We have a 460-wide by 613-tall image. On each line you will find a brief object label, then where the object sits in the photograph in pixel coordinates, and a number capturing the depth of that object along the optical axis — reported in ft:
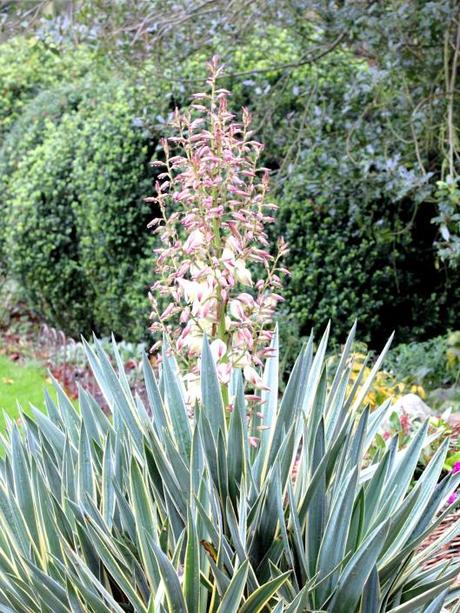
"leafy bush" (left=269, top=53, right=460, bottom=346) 20.68
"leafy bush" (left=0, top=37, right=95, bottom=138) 36.11
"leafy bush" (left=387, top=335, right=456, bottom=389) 21.39
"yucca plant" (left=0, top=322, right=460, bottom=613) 6.84
